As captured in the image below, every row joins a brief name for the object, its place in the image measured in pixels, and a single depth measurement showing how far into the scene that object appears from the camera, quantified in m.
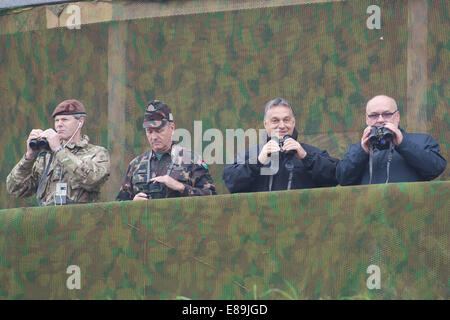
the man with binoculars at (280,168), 12.80
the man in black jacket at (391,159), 12.16
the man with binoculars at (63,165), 13.73
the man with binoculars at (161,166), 13.43
